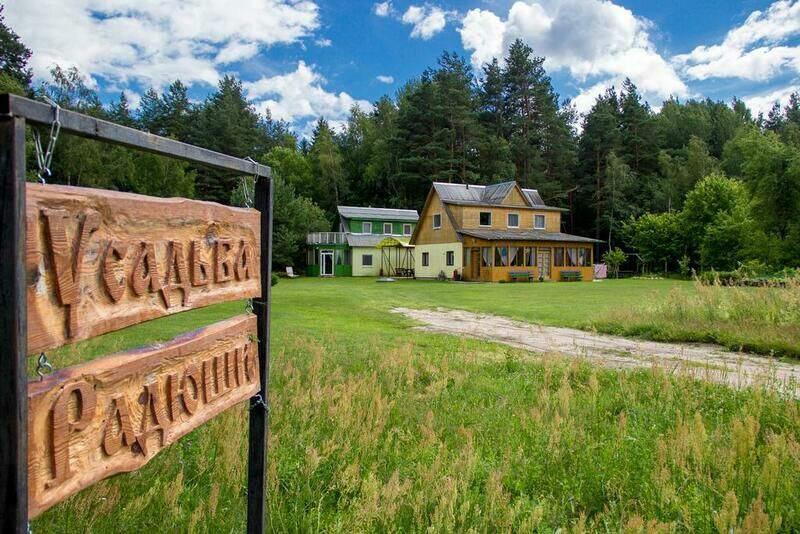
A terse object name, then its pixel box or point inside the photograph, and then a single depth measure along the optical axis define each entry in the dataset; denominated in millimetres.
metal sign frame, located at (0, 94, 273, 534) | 1188
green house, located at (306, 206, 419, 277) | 40531
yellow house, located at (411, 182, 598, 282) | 32375
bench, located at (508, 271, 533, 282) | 31891
